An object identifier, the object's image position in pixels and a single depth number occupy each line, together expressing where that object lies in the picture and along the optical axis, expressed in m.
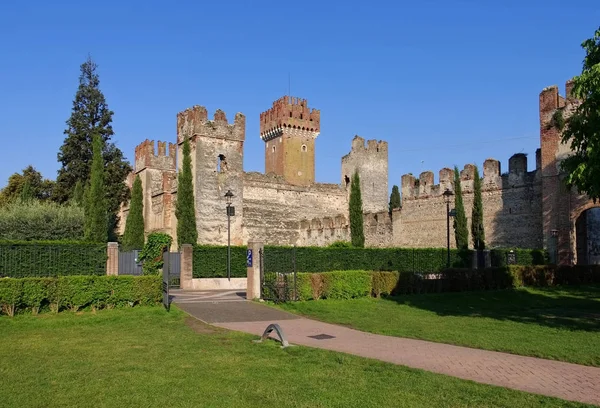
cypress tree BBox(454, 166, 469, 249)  35.62
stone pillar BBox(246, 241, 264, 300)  20.11
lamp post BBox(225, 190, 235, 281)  27.08
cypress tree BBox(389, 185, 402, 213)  65.90
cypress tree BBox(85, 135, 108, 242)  31.27
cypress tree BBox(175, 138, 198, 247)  33.44
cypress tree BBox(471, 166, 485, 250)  35.75
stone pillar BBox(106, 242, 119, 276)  21.61
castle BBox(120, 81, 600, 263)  33.19
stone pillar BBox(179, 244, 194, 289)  25.95
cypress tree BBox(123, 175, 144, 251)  40.25
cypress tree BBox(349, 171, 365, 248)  37.25
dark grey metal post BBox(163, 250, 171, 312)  17.09
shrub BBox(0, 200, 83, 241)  33.53
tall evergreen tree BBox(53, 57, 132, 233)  46.78
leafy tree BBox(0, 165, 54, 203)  54.51
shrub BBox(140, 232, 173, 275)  25.47
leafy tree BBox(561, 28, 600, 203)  13.34
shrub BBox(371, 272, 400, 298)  21.89
